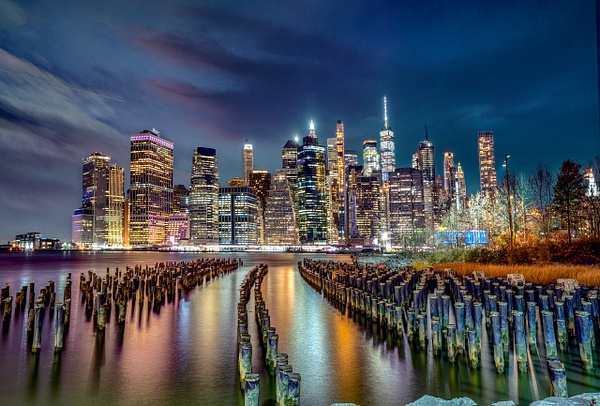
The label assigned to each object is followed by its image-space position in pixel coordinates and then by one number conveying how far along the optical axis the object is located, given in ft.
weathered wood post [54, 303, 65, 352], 50.42
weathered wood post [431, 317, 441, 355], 46.16
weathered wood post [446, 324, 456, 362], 43.27
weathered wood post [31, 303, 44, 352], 49.42
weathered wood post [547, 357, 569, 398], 30.45
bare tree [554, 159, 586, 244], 160.76
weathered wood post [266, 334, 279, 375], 41.06
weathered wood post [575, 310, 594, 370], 41.65
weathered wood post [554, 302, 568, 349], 48.03
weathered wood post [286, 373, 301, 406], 28.84
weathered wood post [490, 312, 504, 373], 40.45
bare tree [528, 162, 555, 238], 194.59
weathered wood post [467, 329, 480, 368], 41.14
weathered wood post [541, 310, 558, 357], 42.39
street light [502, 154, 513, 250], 127.83
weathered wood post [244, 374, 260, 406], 27.53
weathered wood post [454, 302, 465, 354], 43.93
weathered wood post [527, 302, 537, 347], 47.60
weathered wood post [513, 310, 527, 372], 41.37
